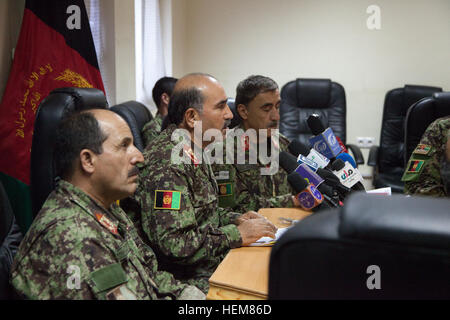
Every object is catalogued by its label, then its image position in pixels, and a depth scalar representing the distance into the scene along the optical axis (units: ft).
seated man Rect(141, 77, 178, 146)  9.98
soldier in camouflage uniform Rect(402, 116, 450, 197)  6.95
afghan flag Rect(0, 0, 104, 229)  6.27
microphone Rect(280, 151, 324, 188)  4.73
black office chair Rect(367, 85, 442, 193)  12.01
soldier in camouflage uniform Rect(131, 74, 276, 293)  4.49
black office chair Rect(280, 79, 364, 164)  12.24
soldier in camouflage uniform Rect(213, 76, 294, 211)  6.99
